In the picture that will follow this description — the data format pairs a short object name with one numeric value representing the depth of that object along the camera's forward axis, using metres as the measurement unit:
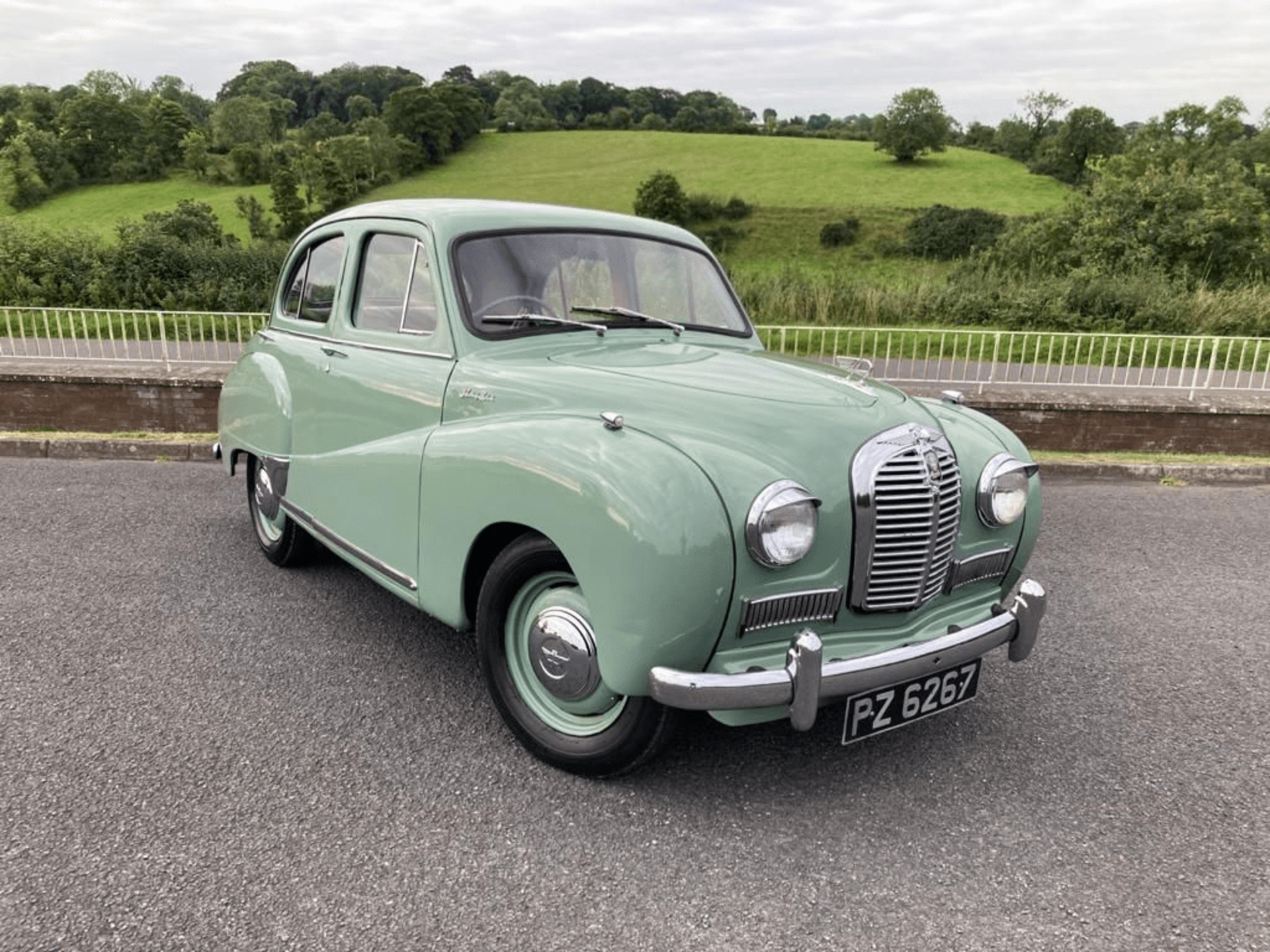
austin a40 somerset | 2.29
